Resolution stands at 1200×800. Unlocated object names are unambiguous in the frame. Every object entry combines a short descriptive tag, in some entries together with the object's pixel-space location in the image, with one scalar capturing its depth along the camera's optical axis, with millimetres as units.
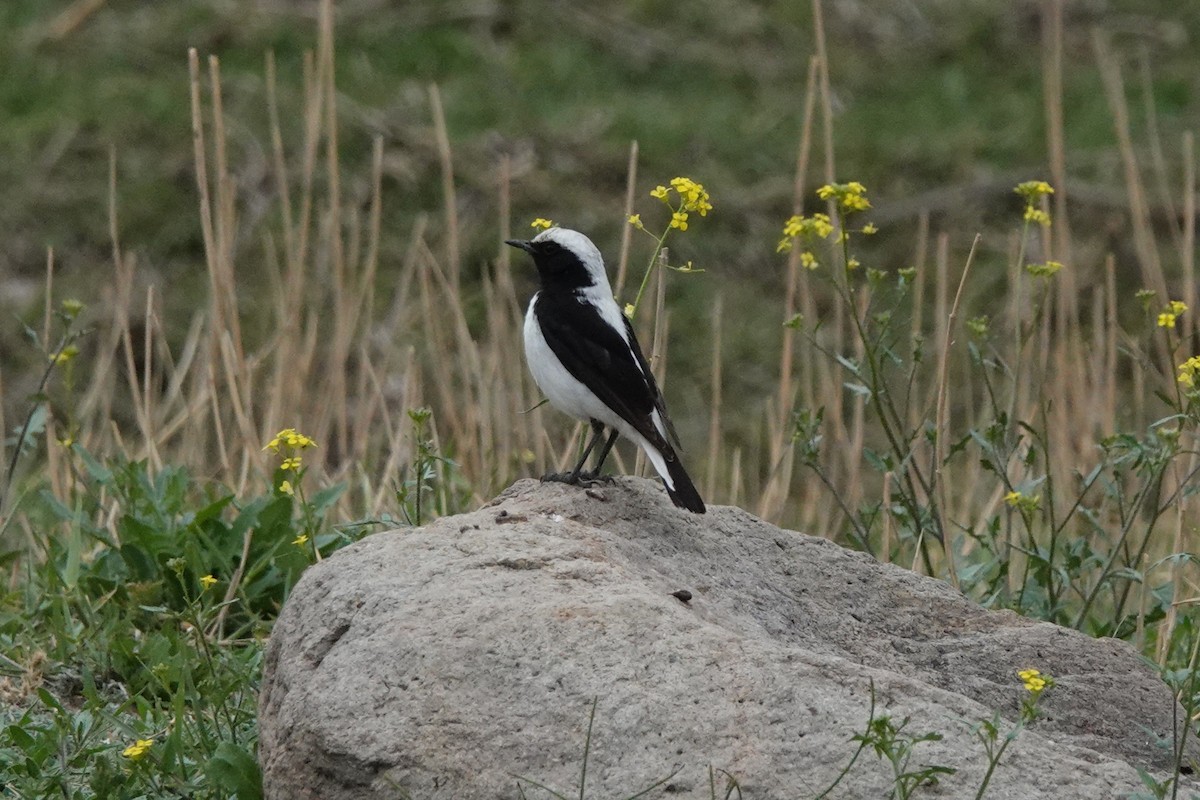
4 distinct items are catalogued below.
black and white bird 10359
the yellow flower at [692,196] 9664
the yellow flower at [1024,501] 9625
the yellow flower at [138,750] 8031
